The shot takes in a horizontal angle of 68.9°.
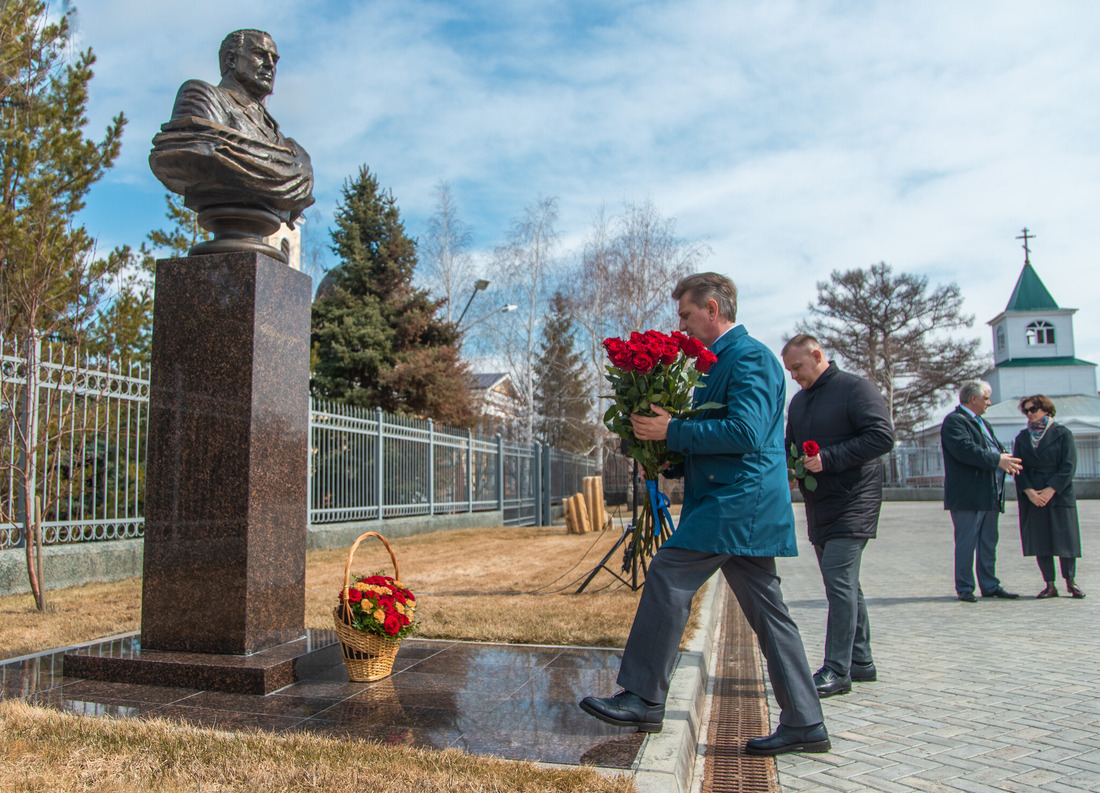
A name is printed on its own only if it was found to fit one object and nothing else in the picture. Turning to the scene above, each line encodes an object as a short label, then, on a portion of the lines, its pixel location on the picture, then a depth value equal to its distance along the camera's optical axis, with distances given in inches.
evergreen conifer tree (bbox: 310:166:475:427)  825.5
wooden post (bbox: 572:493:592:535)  658.2
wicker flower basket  156.4
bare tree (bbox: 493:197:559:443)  1205.1
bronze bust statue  175.9
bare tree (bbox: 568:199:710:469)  1059.9
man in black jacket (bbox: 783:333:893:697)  167.5
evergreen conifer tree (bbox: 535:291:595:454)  1328.7
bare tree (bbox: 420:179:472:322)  1154.7
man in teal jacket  121.3
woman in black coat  292.2
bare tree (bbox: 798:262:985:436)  1797.5
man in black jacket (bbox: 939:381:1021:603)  283.6
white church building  2006.6
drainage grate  122.0
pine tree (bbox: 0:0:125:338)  346.6
